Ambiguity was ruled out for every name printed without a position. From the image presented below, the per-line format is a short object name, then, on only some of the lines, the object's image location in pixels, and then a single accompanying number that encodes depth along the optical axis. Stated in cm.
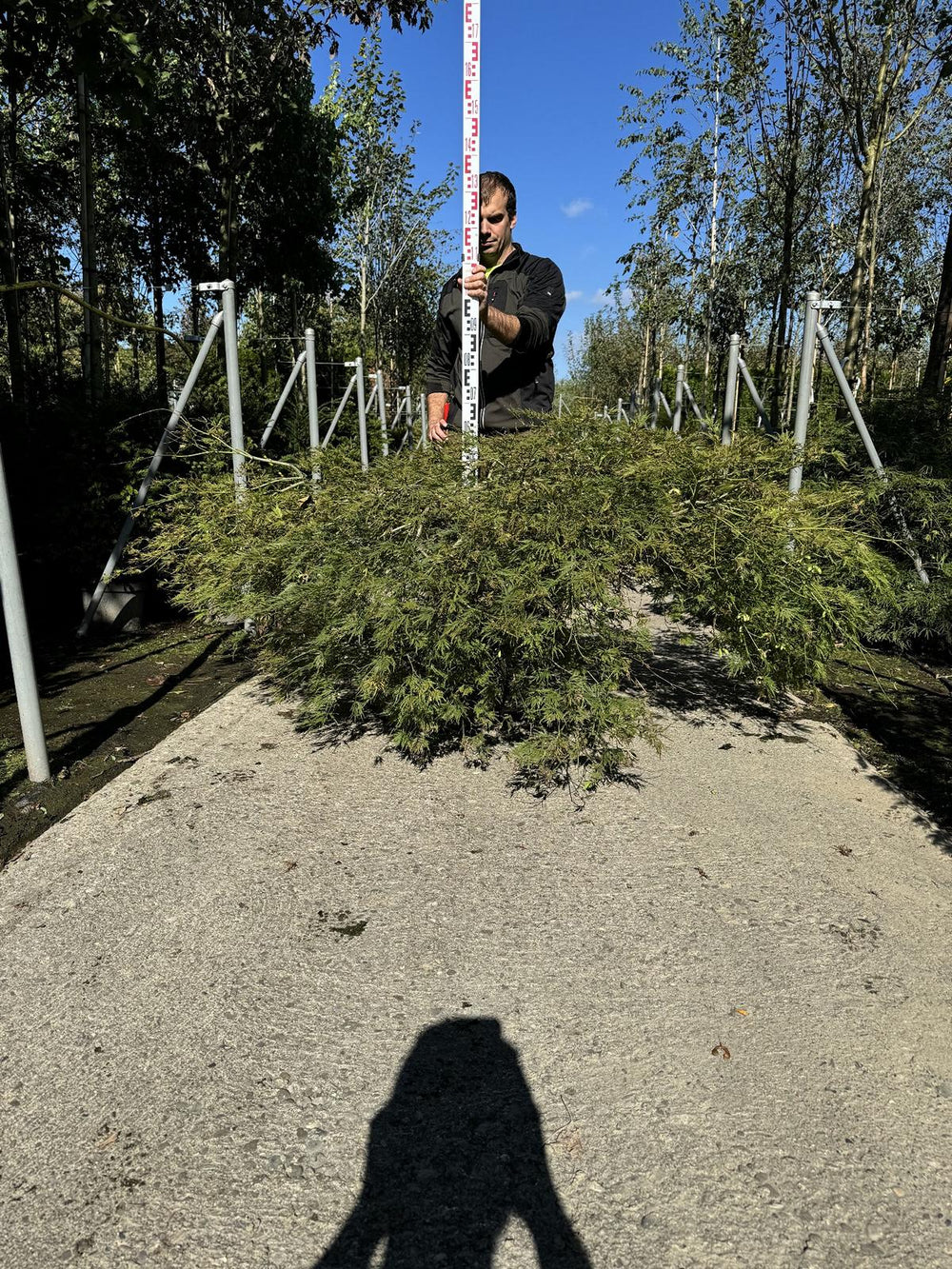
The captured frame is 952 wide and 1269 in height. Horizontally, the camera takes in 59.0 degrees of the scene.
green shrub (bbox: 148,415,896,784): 303
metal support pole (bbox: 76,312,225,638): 573
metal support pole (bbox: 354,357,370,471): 1184
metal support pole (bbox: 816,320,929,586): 612
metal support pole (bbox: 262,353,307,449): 730
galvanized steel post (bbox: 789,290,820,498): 559
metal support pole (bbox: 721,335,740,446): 767
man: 387
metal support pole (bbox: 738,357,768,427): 764
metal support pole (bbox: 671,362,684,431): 1267
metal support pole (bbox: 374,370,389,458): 1377
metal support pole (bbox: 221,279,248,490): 572
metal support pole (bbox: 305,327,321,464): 860
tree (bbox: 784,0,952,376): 987
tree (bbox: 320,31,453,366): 1933
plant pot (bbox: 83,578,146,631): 636
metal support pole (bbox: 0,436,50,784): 321
